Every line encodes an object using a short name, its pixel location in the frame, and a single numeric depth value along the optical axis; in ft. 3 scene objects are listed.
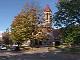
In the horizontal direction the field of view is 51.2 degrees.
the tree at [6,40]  107.36
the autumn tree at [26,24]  69.97
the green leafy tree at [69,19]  50.71
